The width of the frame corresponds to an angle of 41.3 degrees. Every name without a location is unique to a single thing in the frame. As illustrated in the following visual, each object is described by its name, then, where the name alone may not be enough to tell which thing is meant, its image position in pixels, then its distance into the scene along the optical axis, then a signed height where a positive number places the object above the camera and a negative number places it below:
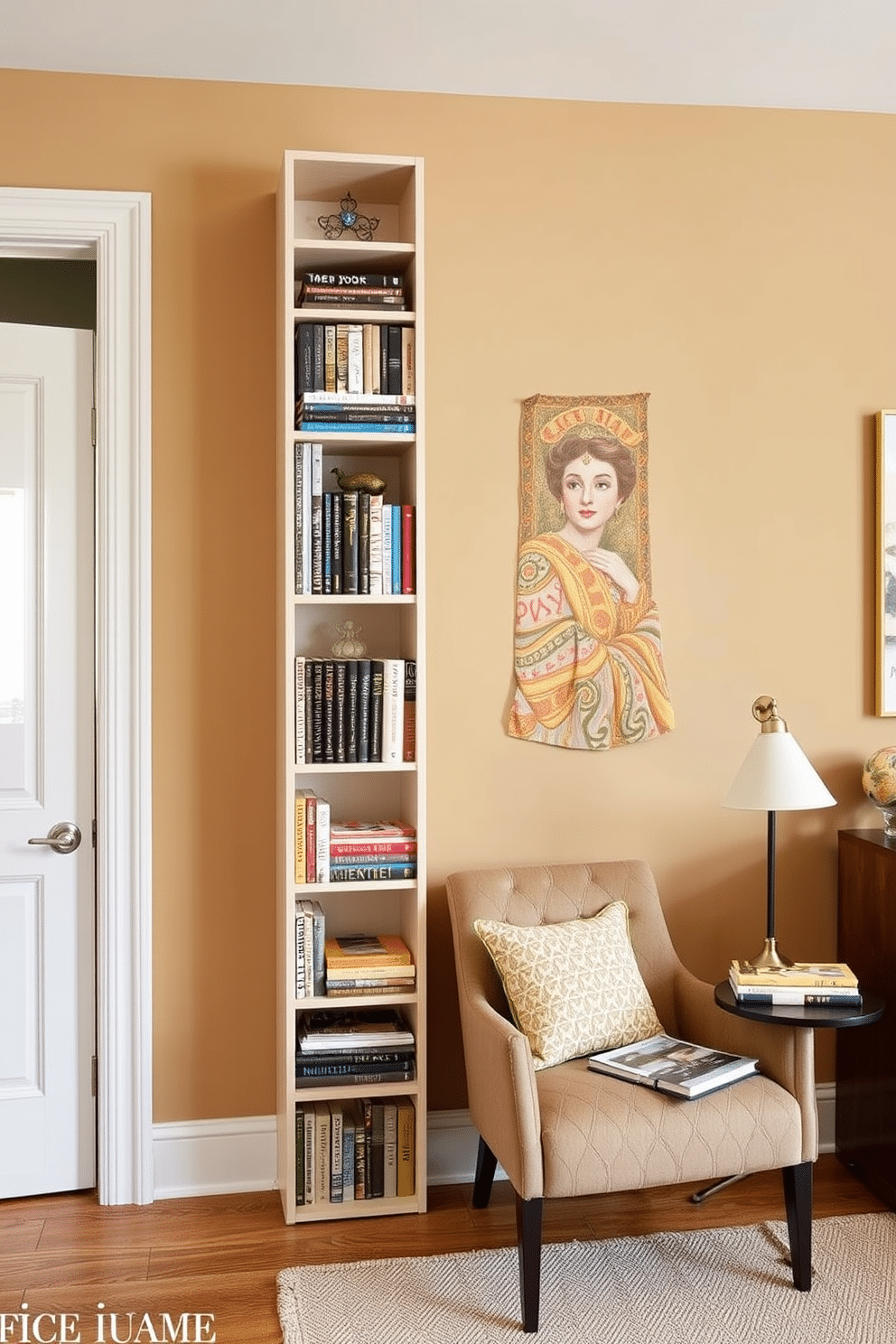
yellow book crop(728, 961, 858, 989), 2.62 -0.71
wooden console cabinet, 2.90 -0.93
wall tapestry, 3.07 +0.21
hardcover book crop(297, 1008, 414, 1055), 2.77 -0.89
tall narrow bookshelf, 2.74 +0.13
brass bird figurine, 2.83 +0.42
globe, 3.03 -0.32
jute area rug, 2.33 -1.32
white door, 2.92 -0.25
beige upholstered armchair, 2.34 -0.92
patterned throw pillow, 2.62 -0.74
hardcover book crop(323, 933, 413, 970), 2.80 -0.71
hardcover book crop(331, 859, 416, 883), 2.79 -0.51
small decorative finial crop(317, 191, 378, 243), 2.92 +1.08
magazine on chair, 2.44 -0.87
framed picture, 3.22 +0.24
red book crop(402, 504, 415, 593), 2.80 +0.26
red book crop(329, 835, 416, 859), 2.79 -0.45
